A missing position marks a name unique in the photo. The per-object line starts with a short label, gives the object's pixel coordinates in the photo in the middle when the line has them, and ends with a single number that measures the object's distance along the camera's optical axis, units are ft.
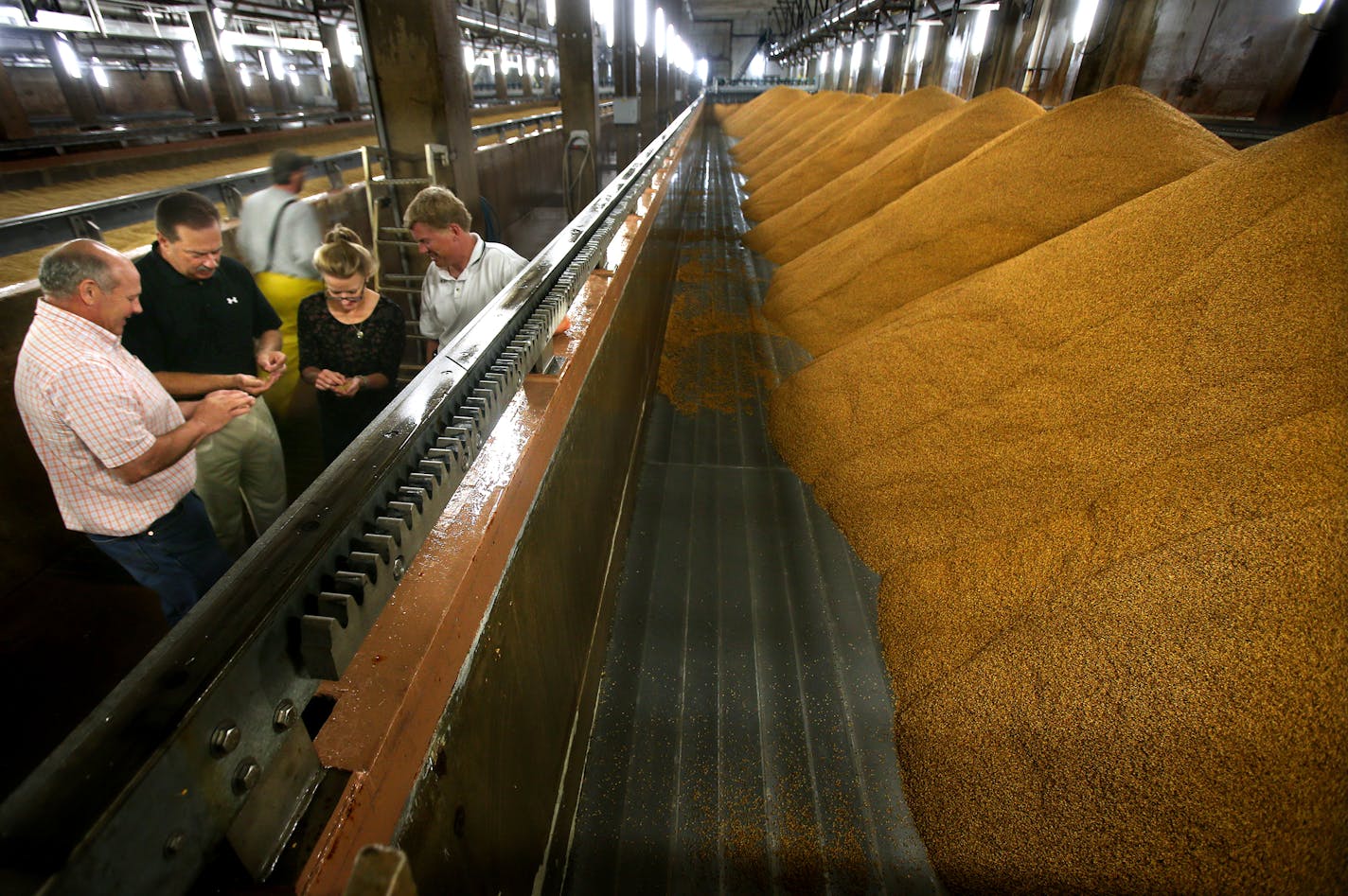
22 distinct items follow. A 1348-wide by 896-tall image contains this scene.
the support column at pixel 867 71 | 59.21
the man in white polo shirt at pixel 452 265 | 7.48
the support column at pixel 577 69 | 26.13
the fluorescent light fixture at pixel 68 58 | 39.81
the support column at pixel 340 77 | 41.75
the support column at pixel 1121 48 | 22.94
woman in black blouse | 7.29
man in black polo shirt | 6.70
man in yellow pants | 9.22
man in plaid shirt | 4.78
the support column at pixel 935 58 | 43.98
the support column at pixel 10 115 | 25.43
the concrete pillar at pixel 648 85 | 48.06
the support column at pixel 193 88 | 43.19
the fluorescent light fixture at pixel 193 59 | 46.14
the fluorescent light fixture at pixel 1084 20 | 27.30
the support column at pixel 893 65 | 50.57
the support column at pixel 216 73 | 33.63
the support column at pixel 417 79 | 12.58
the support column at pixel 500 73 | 70.33
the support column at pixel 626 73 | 38.34
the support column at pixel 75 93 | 38.55
